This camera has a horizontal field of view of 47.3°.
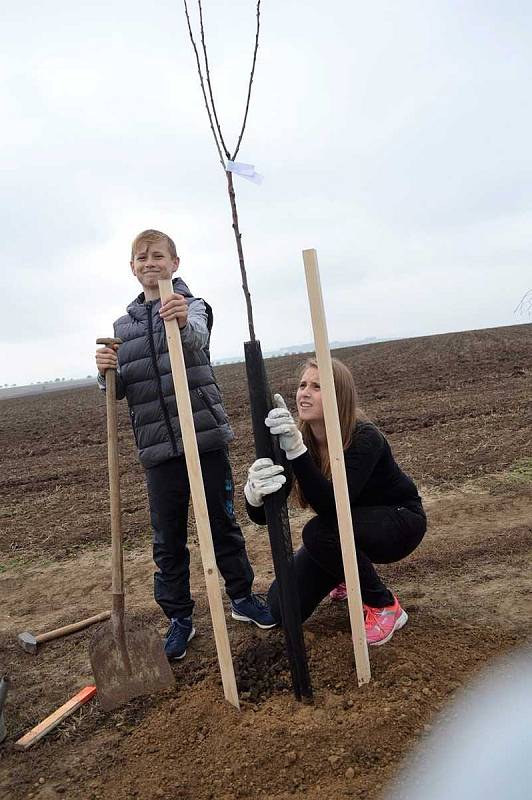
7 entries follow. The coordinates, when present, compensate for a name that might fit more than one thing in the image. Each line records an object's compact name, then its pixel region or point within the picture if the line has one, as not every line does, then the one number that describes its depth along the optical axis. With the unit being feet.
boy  10.07
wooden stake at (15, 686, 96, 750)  8.91
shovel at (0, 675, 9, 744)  9.10
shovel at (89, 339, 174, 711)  9.39
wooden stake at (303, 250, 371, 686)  7.77
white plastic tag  7.86
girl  9.50
